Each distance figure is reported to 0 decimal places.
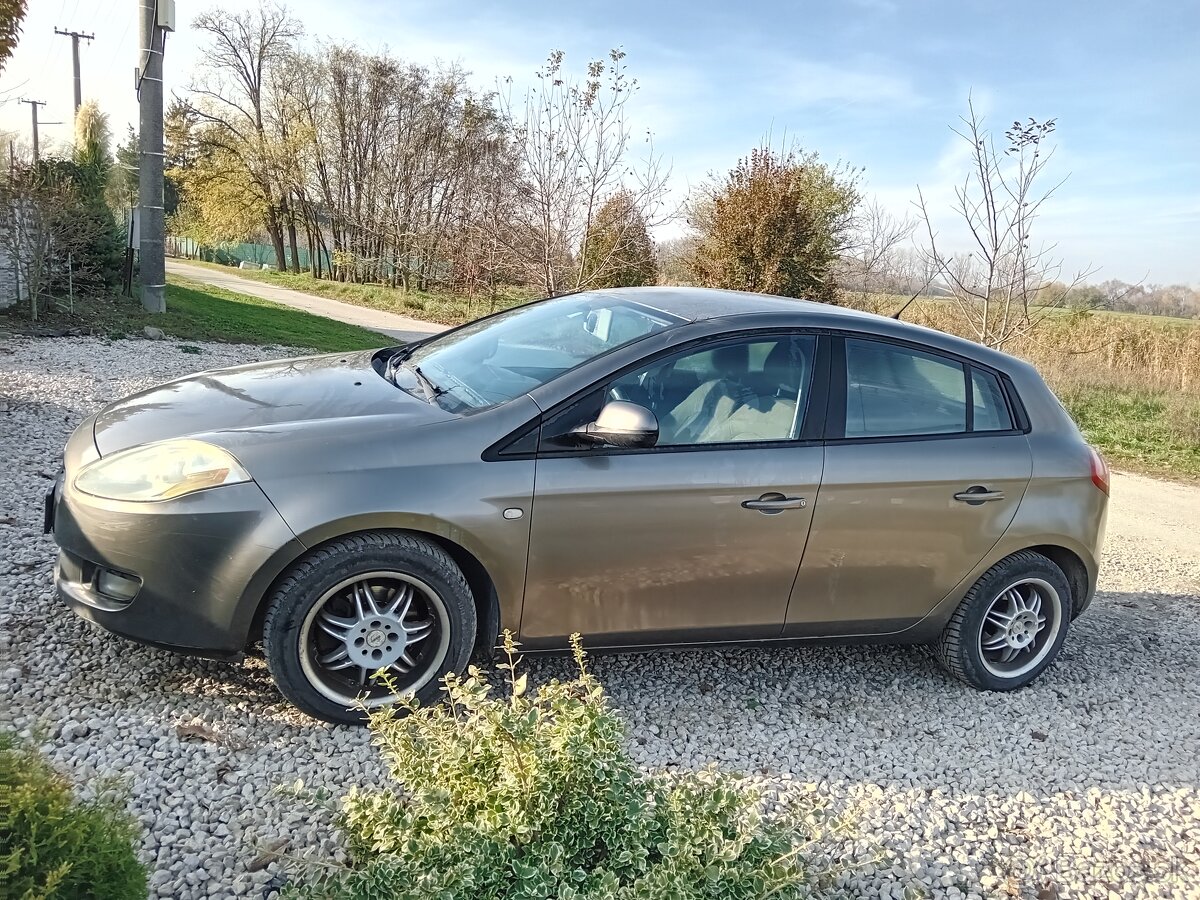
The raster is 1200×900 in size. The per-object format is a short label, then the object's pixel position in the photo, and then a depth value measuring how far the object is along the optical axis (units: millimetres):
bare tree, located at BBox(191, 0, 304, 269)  31969
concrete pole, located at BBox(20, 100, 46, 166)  36697
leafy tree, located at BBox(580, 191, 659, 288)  13742
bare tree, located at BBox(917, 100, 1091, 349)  9711
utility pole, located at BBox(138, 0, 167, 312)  12148
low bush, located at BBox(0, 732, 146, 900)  1507
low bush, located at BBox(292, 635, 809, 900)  2066
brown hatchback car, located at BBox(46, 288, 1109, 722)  2977
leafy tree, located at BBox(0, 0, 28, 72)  10016
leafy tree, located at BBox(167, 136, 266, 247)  32625
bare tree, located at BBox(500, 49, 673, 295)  12141
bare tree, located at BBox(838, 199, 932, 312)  17781
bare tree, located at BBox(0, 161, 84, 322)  10203
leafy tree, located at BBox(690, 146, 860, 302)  16234
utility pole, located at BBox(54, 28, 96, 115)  40156
